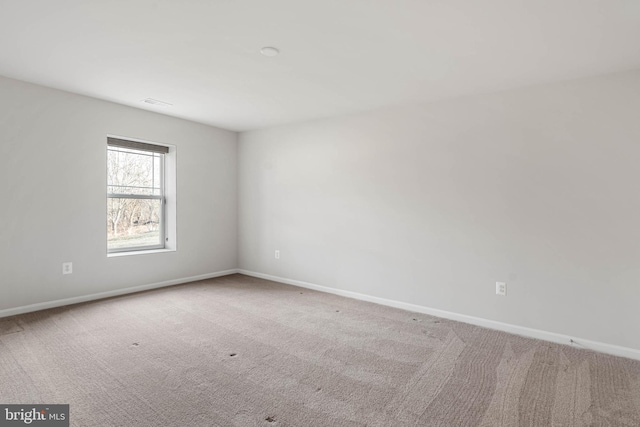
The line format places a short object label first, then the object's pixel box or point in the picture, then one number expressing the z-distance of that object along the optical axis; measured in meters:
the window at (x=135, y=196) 4.28
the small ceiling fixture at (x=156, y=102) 3.89
